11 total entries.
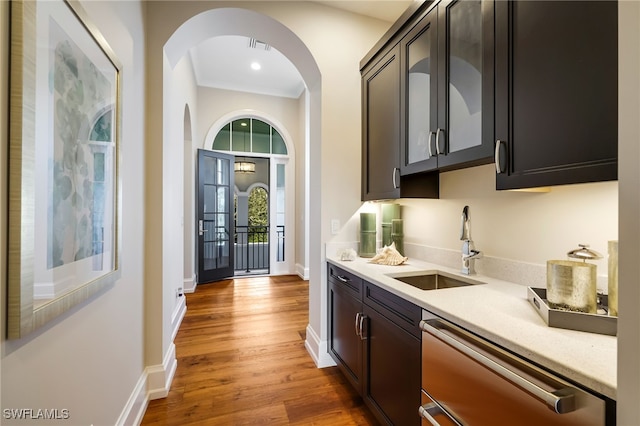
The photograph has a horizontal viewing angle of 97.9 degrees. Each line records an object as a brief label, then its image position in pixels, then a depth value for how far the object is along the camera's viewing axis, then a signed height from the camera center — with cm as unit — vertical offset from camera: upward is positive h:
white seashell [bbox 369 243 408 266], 192 -31
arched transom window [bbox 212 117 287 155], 511 +141
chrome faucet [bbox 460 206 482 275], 156 -17
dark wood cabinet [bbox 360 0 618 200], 88 +51
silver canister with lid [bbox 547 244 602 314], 88 -23
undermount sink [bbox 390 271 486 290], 169 -41
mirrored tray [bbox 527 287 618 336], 81 -33
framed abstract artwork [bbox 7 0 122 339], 72 +16
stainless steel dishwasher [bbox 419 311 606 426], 65 -50
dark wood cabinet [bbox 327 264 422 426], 124 -73
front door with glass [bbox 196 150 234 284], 456 -5
